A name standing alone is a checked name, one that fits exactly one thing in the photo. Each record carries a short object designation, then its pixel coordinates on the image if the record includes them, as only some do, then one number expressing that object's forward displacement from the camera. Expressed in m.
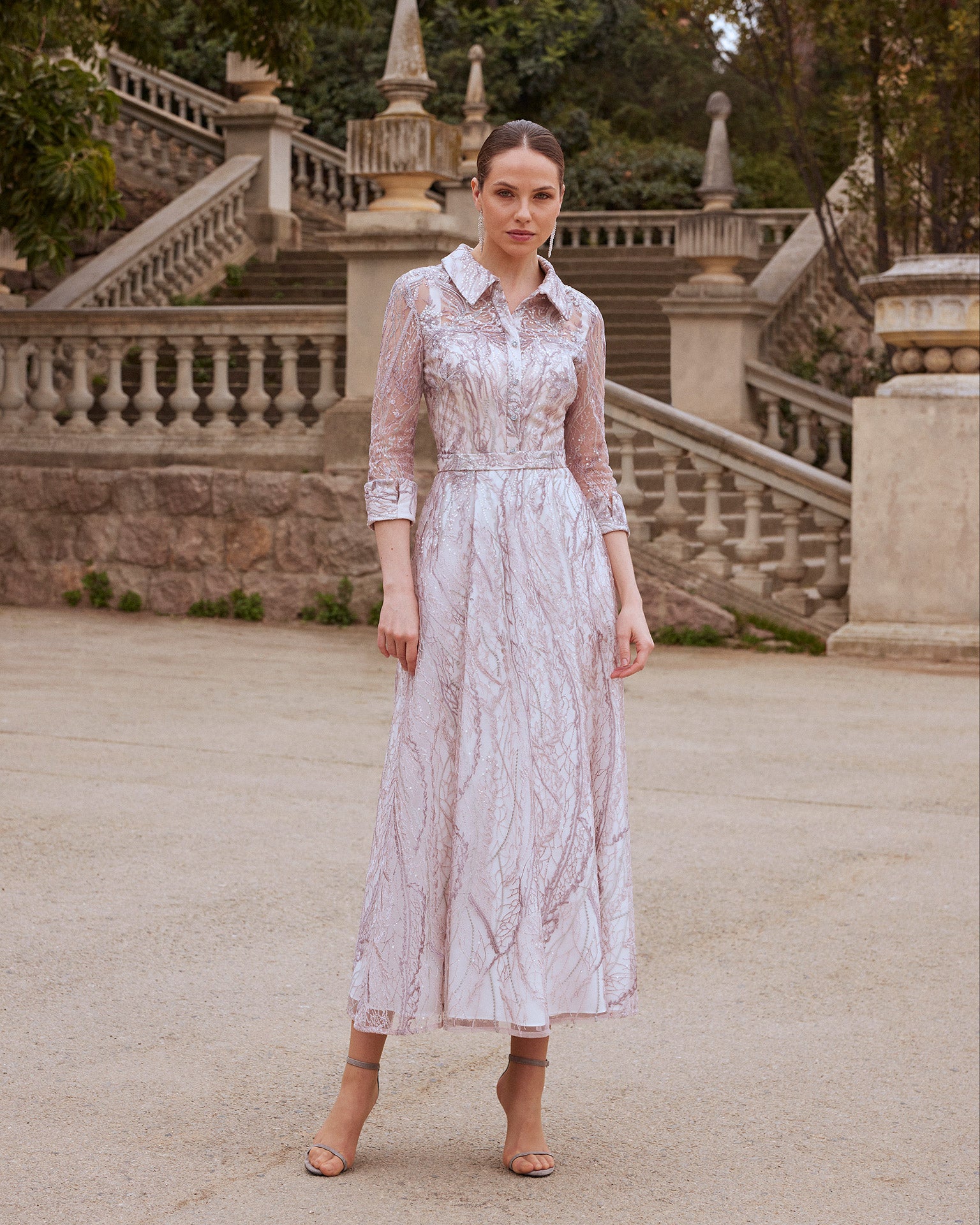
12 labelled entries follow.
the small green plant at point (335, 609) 11.41
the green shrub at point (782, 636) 10.66
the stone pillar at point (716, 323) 13.78
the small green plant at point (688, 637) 10.80
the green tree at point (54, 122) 10.57
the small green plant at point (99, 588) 11.89
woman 3.09
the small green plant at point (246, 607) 11.61
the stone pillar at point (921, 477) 10.23
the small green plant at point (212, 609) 11.73
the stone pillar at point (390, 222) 11.11
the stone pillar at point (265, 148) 18.61
